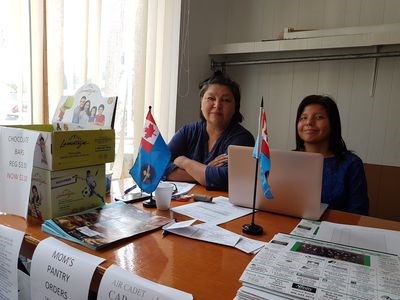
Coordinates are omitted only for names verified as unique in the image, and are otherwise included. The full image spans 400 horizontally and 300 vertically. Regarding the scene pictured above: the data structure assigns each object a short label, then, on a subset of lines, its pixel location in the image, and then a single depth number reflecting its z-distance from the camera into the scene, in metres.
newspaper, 0.61
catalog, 0.87
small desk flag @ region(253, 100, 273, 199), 1.01
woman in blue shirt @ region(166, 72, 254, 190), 1.82
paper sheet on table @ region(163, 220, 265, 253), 0.89
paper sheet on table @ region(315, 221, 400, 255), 0.91
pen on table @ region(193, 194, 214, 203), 1.31
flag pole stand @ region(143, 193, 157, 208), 1.21
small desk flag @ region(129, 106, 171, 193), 1.19
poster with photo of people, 1.20
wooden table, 0.69
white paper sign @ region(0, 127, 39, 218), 1.00
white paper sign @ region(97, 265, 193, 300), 0.64
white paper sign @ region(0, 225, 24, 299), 0.90
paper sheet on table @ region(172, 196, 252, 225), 1.11
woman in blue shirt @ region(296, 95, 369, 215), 1.53
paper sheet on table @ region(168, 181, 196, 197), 1.43
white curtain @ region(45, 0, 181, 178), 1.81
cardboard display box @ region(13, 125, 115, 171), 0.98
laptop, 1.09
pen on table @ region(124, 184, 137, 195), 1.38
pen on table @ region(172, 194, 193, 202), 1.33
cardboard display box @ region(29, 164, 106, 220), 1.00
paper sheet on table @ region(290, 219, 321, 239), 0.97
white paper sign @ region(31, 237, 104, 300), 0.75
